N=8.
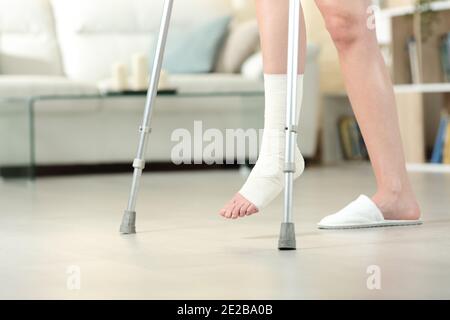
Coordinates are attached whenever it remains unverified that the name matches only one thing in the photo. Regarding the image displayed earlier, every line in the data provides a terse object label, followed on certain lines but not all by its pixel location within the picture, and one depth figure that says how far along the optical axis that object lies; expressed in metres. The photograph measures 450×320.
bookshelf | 6.20
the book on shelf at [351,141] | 7.10
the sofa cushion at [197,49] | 6.72
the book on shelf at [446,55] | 6.24
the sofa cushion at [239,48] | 6.68
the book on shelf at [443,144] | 6.15
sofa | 5.92
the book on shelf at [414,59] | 6.34
